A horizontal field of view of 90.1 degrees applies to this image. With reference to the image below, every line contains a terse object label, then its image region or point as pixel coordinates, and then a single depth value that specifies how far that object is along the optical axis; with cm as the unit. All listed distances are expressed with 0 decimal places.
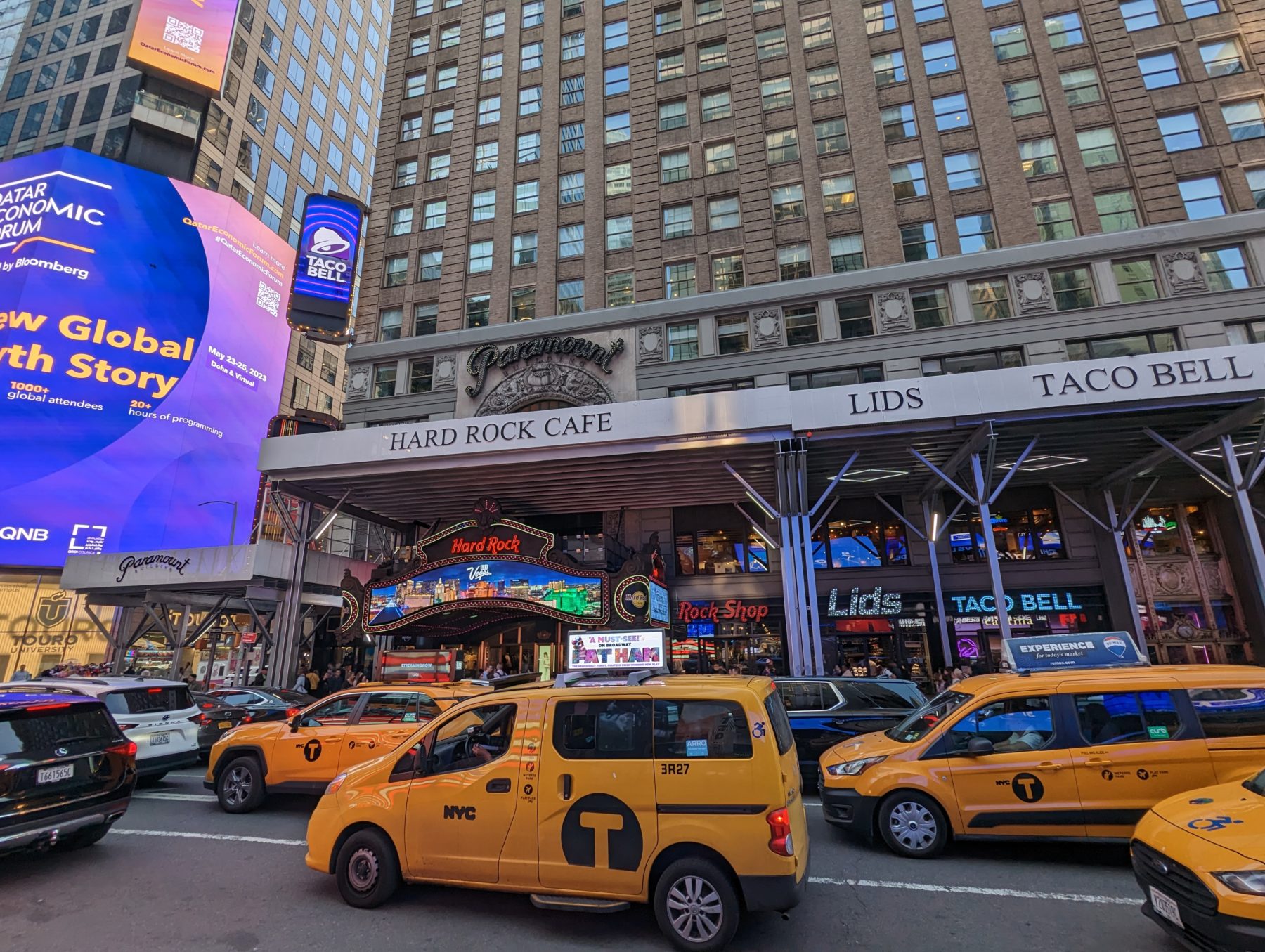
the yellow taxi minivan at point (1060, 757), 675
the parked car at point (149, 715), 1057
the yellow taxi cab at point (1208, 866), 398
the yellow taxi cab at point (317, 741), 914
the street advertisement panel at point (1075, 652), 830
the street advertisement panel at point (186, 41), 4141
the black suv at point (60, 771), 644
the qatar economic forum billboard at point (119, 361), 3447
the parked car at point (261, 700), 1392
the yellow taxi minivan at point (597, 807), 499
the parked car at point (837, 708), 1045
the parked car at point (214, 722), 1346
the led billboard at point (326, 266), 2545
